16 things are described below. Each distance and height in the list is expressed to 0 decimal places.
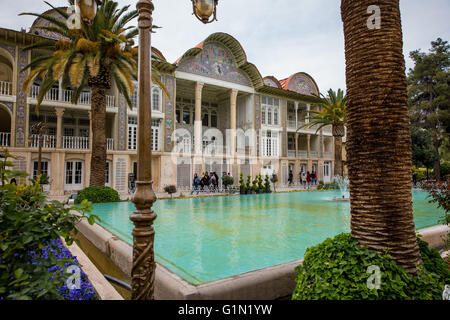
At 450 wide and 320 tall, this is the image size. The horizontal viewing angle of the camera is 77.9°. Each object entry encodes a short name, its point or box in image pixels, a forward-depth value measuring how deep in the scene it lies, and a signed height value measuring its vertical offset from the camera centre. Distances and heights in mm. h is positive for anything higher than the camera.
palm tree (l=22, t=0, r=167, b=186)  11527 +4790
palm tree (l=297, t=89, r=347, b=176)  21406 +4281
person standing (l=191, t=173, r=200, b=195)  19016 -782
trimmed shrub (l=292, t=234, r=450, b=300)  2449 -1015
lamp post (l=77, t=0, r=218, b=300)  2576 -155
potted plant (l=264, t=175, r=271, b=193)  19391 -1133
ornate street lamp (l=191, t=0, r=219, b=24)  3223 +1904
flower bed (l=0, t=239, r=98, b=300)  2161 -1144
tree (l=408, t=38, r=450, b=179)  29436 +8888
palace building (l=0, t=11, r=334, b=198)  16984 +3919
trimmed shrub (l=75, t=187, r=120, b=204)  11836 -1005
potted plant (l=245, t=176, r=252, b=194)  18506 -1155
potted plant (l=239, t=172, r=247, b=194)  18366 -1135
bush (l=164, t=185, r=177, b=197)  15781 -1013
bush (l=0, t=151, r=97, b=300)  2057 -520
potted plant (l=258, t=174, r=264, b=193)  19094 -1114
